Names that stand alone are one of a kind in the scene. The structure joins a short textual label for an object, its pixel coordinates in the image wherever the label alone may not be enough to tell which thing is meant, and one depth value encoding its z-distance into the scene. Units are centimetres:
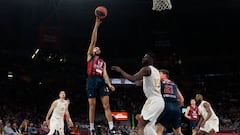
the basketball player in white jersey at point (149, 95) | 632
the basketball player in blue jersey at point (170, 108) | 737
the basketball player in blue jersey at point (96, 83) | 835
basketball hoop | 1165
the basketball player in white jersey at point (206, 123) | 1058
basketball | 816
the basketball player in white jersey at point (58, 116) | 1022
